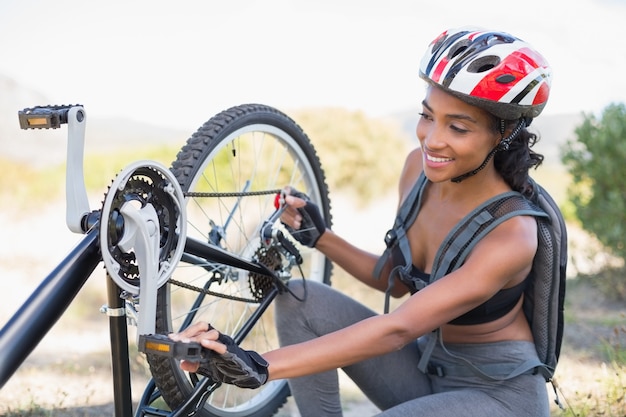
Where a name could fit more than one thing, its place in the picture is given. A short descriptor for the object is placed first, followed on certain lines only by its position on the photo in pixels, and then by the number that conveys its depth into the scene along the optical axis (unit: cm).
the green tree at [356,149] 795
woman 208
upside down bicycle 174
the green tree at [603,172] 512
